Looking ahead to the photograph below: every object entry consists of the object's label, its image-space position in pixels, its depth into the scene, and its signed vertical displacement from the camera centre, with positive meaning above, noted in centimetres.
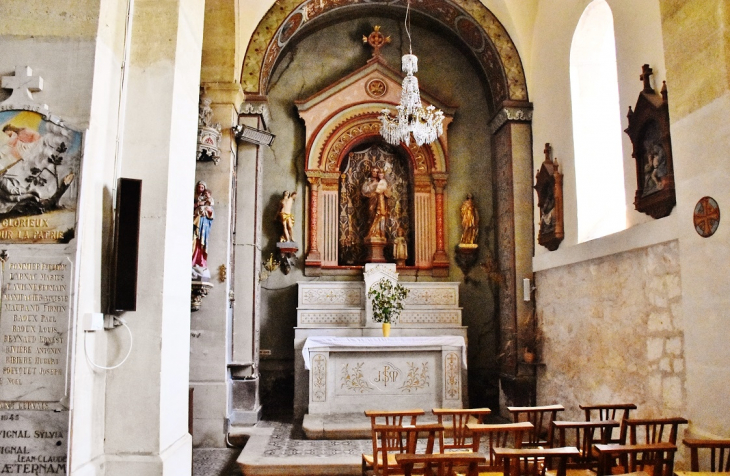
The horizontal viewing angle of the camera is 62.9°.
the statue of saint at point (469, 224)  888 +112
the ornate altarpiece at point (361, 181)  893 +181
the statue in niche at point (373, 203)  895 +150
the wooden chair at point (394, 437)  387 -94
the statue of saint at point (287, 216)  865 +121
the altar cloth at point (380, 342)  742 -53
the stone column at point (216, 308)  689 -10
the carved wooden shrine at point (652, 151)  475 +125
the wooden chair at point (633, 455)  335 -91
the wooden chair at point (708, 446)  338 -84
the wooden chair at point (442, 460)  305 -85
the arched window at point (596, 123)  660 +198
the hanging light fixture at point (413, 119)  694 +224
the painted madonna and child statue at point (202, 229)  684 +82
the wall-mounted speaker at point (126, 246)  352 +32
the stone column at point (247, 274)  750 +34
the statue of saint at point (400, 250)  897 +74
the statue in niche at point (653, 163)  485 +113
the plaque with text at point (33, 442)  315 -75
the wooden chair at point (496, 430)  381 -85
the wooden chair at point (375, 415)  450 -88
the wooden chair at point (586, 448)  402 -102
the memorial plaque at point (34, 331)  320 -17
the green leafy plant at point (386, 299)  796 +1
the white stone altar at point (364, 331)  743 -42
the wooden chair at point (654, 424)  395 -83
